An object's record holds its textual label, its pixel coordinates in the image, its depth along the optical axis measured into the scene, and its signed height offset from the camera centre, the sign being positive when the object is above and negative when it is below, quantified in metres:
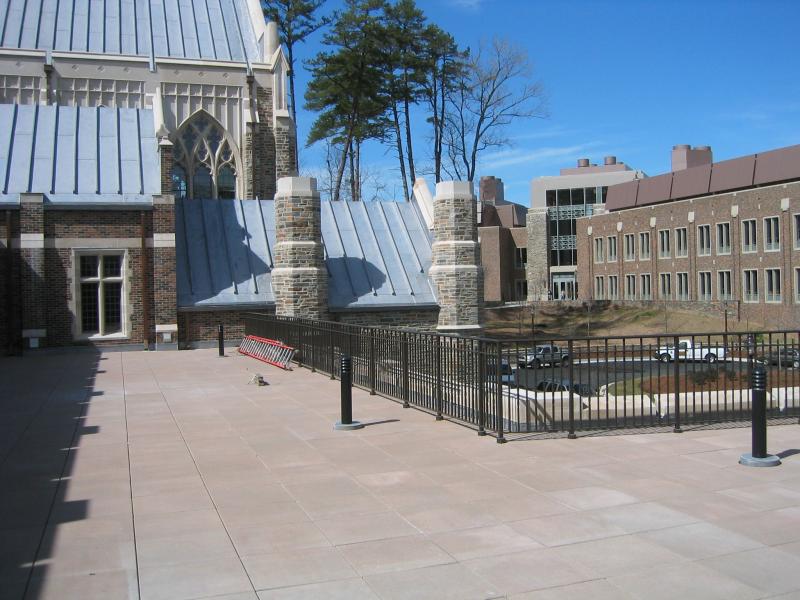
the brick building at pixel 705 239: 46.62 +3.70
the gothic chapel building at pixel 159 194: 22.33 +3.33
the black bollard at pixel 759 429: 8.02 -1.38
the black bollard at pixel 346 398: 10.34 -1.27
